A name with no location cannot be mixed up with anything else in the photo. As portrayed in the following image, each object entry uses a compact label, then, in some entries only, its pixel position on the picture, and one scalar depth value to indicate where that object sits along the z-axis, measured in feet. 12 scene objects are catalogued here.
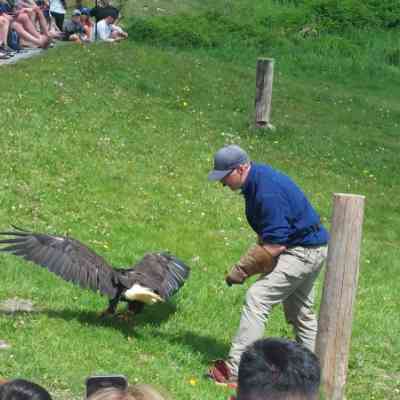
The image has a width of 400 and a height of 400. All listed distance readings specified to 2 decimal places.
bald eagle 25.41
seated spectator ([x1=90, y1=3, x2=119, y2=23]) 70.64
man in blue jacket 23.00
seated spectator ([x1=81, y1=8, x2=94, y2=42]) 71.26
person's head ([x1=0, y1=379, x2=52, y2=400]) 10.53
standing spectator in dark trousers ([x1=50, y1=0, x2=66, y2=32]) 70.90
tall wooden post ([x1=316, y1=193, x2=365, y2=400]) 21.40
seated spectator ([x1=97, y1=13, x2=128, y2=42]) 71.15
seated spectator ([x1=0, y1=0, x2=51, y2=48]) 62.69
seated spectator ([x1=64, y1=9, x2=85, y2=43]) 70.23
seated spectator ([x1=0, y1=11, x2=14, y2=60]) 60.64
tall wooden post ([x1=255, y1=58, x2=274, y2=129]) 55.98
